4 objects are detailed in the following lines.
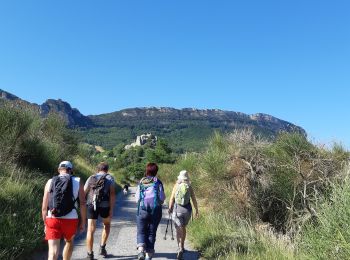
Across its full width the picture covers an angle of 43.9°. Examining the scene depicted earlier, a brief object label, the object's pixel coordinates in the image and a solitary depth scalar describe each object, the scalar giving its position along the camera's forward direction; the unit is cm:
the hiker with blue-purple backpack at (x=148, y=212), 798
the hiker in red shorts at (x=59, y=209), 650
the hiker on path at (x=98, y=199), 833
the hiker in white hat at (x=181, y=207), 891
